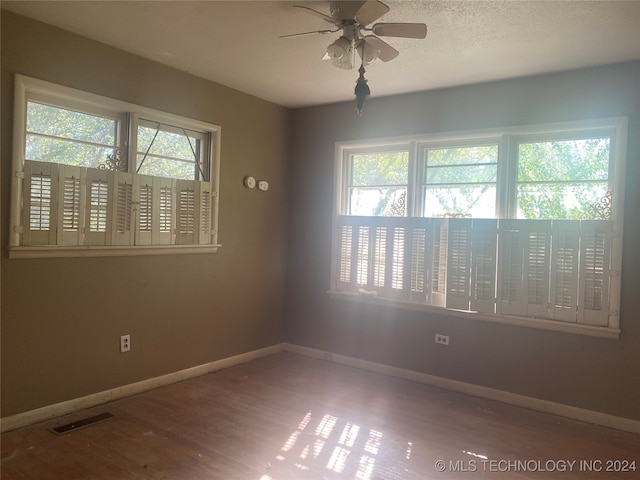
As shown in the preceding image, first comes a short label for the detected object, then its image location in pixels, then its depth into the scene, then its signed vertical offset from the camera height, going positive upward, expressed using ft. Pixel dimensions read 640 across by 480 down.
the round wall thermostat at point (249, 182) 13.85 +1.73
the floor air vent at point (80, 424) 8.97 -4.17
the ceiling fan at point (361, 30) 7.16 +3.62
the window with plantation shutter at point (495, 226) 10.29 +0.49
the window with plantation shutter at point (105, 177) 9.07 +1.29
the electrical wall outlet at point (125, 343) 10.83 -2.82
